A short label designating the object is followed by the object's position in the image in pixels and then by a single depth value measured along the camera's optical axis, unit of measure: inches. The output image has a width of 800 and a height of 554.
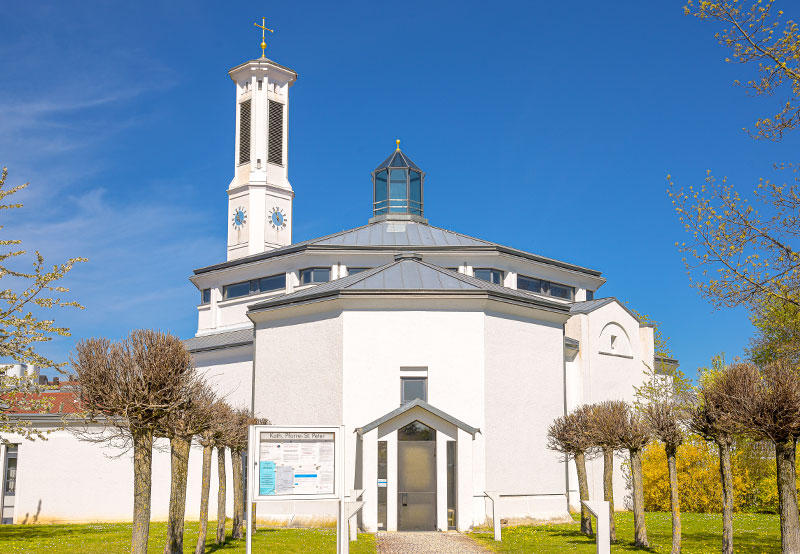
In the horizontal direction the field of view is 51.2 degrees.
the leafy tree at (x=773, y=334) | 706.6
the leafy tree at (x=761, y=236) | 620.1
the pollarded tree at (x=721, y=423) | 701.3
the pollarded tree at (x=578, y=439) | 995.3
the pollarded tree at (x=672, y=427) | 751.7
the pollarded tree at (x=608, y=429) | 917.8
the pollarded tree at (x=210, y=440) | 788.3
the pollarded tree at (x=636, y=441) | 851.4
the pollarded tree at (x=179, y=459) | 730.8
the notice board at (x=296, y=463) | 568.1
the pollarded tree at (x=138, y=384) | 605.9
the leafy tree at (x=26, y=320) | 829.2
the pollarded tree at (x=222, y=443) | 889.5
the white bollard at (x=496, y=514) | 936.9
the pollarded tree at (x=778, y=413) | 655.1
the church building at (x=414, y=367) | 1064.8
